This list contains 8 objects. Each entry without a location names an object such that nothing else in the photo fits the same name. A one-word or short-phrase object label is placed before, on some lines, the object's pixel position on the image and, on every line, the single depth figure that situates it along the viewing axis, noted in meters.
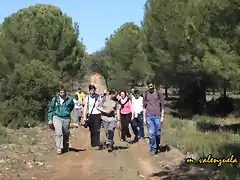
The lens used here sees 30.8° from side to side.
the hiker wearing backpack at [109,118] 11.71
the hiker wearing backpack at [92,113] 11.99
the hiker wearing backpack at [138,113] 14.13
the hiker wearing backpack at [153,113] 10.96
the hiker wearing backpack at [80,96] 20.30
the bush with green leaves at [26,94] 18.06
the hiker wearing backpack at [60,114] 11.24
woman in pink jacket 13.58
